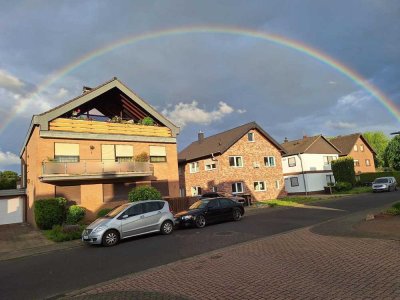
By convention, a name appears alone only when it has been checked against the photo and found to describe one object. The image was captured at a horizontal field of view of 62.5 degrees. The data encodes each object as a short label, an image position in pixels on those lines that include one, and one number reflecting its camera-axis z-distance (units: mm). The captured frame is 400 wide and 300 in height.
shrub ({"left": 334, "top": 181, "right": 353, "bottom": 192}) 41416
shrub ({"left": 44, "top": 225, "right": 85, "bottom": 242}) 15727
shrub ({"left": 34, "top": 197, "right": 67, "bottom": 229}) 18891
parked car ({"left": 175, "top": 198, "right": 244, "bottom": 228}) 16781
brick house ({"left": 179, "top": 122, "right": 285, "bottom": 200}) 34781
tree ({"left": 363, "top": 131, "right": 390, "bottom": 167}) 86781
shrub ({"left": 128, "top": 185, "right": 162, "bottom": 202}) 19516
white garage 25188
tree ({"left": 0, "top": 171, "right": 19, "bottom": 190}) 38906
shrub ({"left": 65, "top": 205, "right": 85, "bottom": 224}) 19891
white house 44766
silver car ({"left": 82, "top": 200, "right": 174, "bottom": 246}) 13250
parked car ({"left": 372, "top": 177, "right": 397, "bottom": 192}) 36688
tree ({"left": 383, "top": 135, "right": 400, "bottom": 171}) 48972
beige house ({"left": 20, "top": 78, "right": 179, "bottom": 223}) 20969
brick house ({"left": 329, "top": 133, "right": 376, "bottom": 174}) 55031
